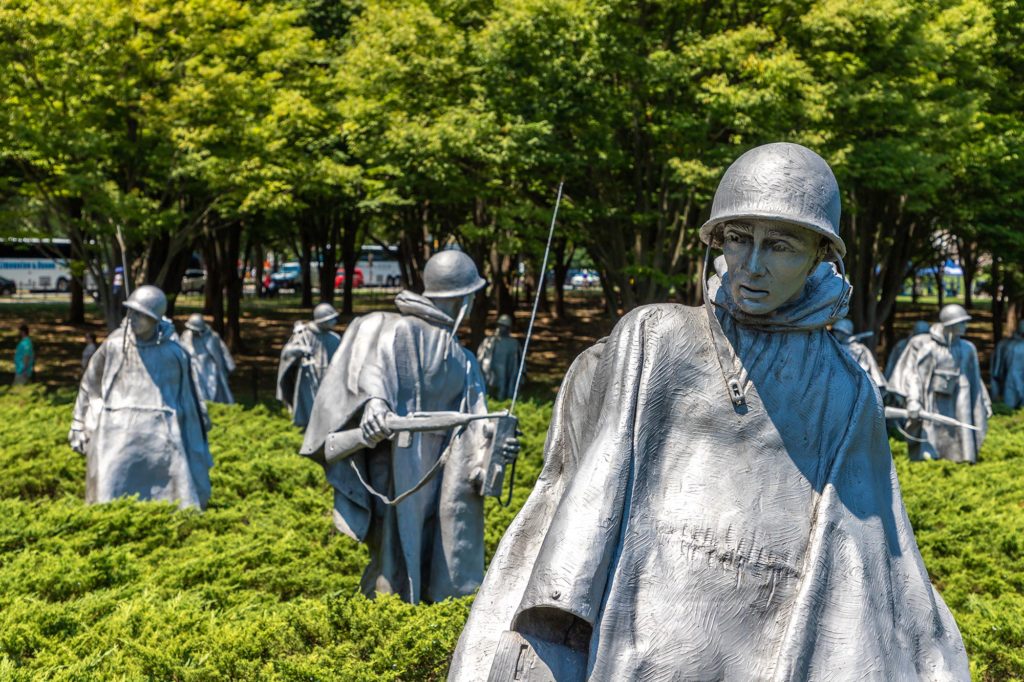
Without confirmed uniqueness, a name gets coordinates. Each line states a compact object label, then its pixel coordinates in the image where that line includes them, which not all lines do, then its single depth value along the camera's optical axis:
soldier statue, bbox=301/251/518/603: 8.40
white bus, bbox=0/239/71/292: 61.40
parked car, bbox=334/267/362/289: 69.01
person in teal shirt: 24.86
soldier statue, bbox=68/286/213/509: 11.90
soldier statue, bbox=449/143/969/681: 2.93
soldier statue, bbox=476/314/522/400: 25.94
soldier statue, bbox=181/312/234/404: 23.09
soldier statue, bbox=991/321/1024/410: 26.00
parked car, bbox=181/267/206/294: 65.00
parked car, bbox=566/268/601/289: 76.31
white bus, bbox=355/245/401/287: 72.69
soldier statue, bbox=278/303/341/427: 21.07
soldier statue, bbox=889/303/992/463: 18.20
